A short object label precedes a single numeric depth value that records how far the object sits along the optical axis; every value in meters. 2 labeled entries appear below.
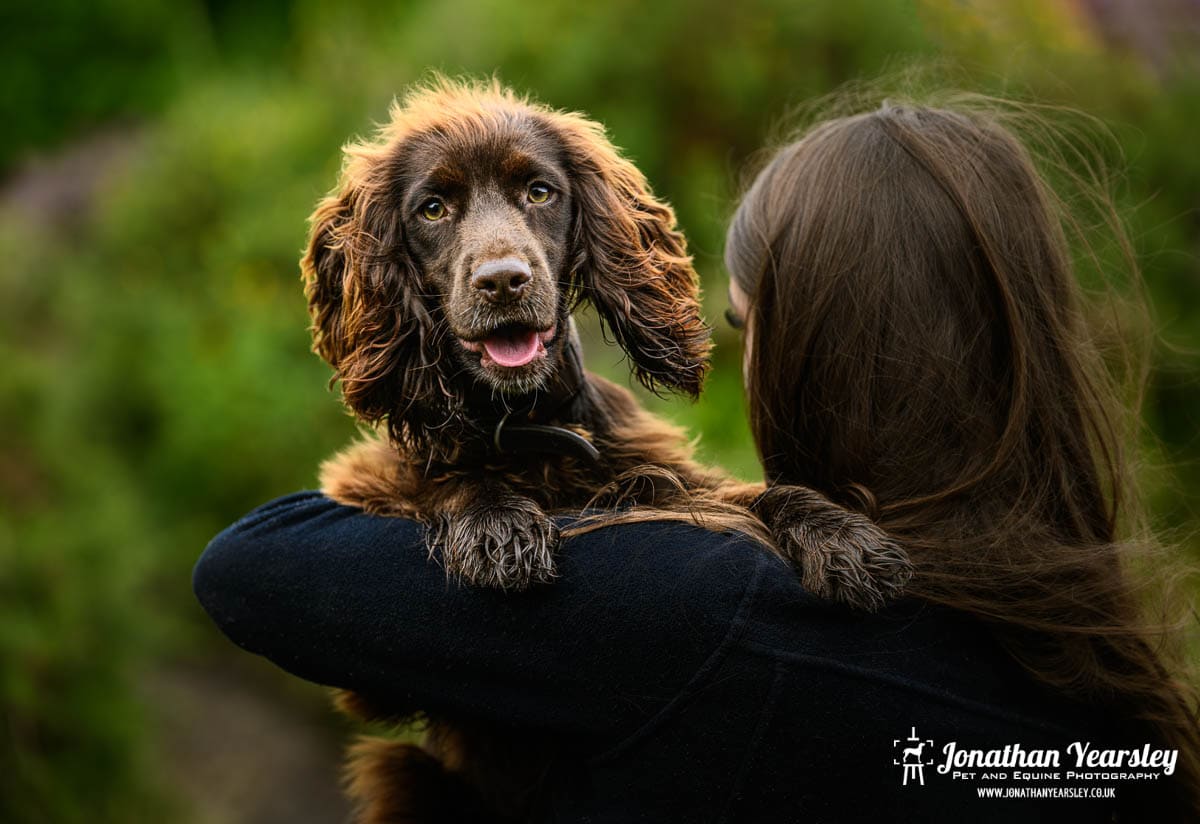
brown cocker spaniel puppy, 2.56
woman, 2.42
